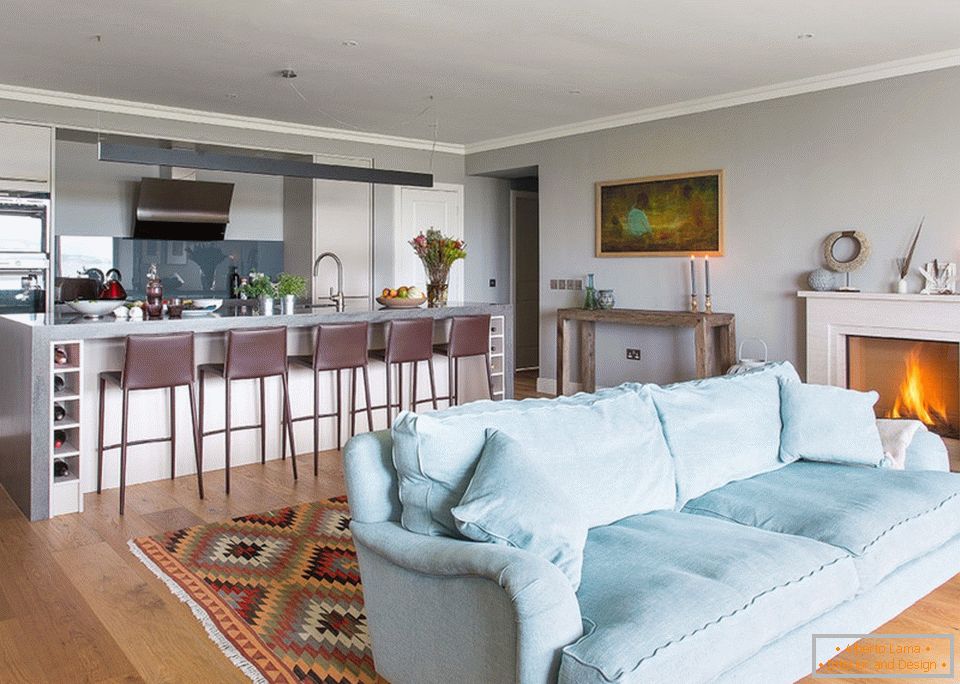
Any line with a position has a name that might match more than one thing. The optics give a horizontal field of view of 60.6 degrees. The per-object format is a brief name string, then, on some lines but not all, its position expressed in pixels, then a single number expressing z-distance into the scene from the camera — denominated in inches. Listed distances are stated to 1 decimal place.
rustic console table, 252.1
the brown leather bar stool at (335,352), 197.8
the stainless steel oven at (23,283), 240.1
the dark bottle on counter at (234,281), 313.3
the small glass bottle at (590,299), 290.0
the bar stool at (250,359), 181.8
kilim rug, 103.0
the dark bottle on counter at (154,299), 183.6
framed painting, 261.1
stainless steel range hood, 282.7
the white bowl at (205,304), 201.0
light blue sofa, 71.7
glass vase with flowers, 233.5
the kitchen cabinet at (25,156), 237.0
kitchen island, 159.5
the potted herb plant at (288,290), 204.5
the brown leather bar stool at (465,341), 225.5
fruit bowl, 229.0
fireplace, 213.0
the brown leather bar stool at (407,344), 211.6
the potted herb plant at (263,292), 202.4
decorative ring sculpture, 223.1
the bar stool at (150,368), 165.0
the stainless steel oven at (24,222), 238.4
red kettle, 191.8
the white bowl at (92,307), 178.5
